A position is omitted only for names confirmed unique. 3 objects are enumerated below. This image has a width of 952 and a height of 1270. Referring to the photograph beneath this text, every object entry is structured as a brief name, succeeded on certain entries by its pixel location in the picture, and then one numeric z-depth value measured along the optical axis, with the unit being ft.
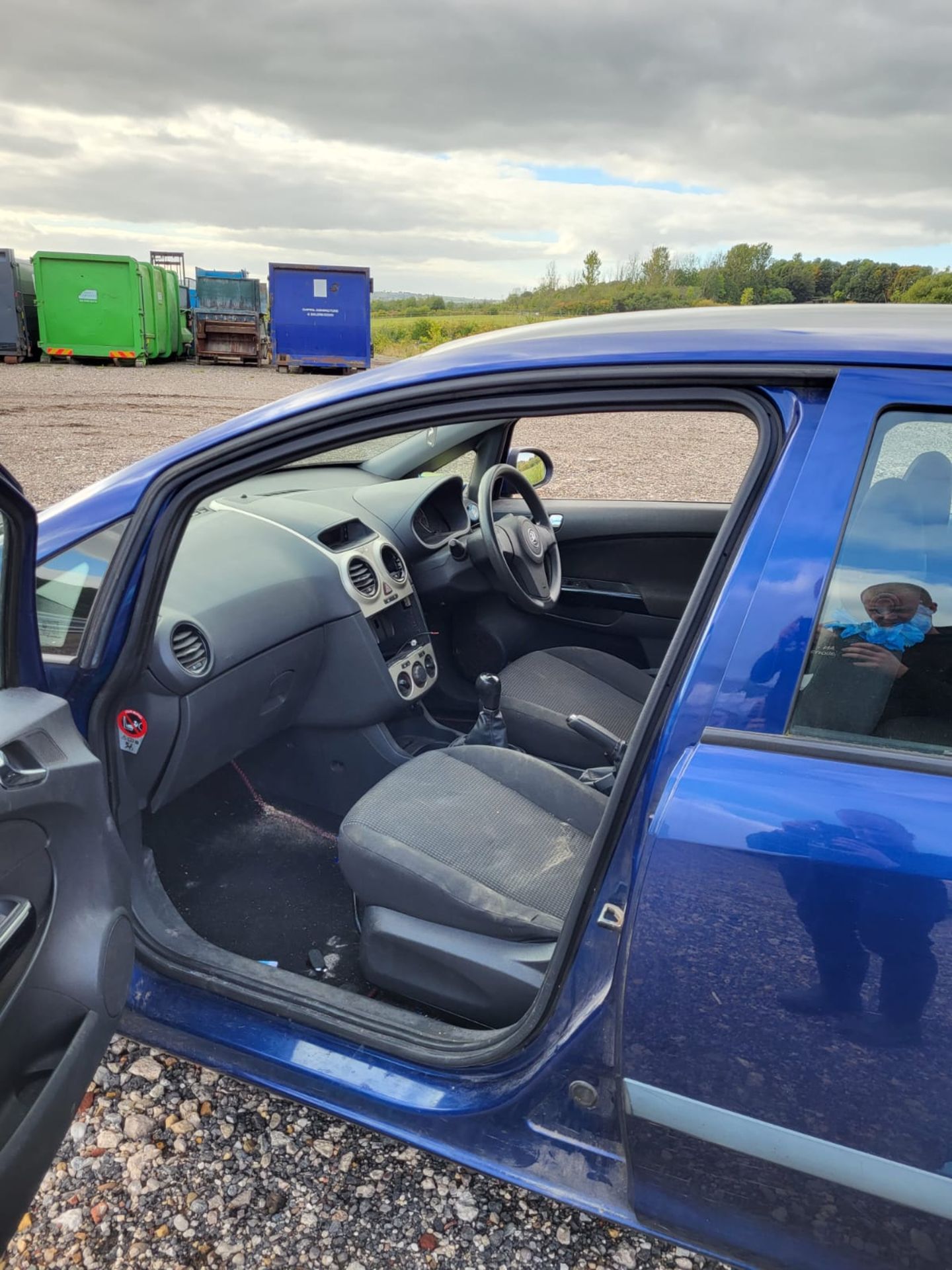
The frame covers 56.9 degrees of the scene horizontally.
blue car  3.76
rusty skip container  69.67
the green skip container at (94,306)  60.64
